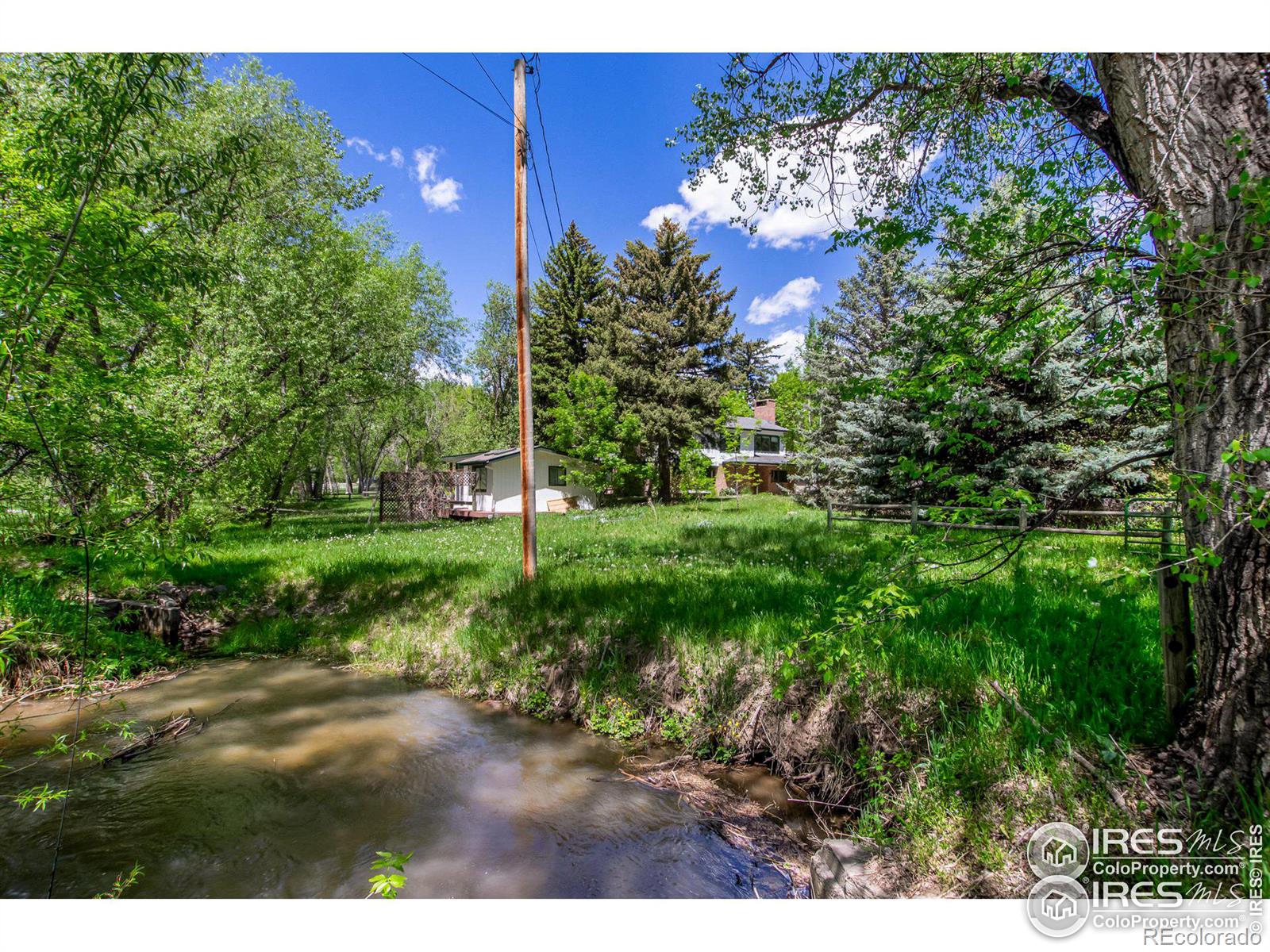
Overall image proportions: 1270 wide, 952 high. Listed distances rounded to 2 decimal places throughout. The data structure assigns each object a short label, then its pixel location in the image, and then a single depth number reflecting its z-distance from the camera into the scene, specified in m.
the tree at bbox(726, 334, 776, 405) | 44.73
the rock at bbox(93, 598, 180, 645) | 7.14
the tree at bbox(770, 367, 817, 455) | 28.17
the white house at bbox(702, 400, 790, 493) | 33.97
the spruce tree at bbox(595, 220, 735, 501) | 27.56
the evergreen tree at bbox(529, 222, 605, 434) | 33.44
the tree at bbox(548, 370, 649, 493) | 25.88
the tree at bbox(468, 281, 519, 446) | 38.66
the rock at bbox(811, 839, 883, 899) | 2.76
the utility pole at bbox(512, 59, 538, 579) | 7.88
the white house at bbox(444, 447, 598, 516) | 25.62
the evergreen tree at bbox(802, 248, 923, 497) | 14.66
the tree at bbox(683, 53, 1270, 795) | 2.18
